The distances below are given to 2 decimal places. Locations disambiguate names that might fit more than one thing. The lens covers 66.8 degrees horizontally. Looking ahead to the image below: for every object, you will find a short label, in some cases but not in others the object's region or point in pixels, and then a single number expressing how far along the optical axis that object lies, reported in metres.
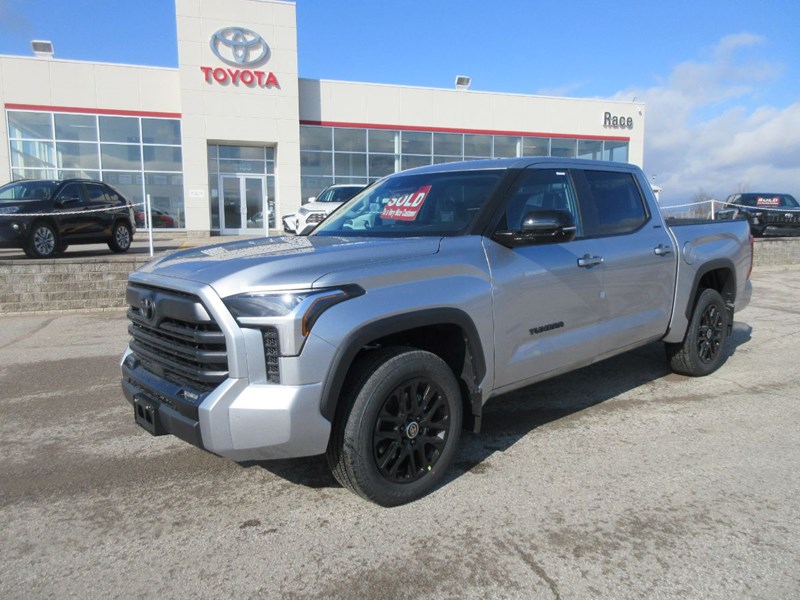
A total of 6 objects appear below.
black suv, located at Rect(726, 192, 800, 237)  21.89
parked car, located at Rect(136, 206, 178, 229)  23.08
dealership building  22.08
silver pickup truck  2.76
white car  15.54
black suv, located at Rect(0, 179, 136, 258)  11.63
